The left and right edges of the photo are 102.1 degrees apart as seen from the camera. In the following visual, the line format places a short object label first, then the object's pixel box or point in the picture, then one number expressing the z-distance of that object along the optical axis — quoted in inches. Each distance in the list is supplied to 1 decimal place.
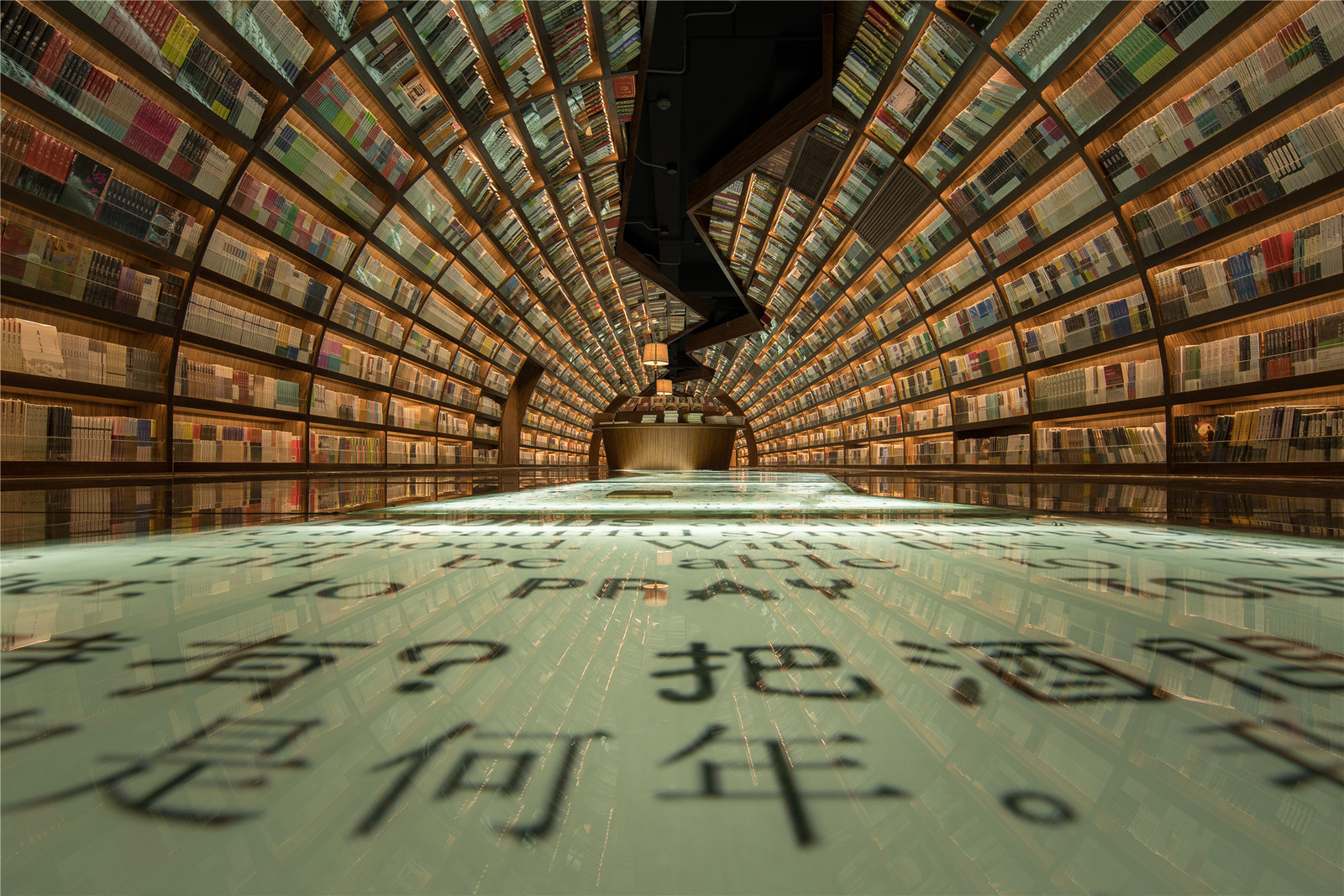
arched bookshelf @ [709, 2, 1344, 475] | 113.3
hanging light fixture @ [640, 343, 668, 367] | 354.9
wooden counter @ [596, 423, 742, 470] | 297.7
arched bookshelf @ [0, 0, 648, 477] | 112.7
